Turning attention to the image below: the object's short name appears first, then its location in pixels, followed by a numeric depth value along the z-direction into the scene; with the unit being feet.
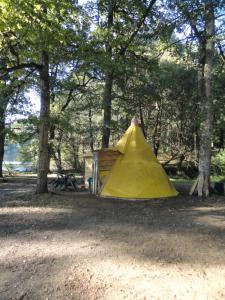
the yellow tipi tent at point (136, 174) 43.93
